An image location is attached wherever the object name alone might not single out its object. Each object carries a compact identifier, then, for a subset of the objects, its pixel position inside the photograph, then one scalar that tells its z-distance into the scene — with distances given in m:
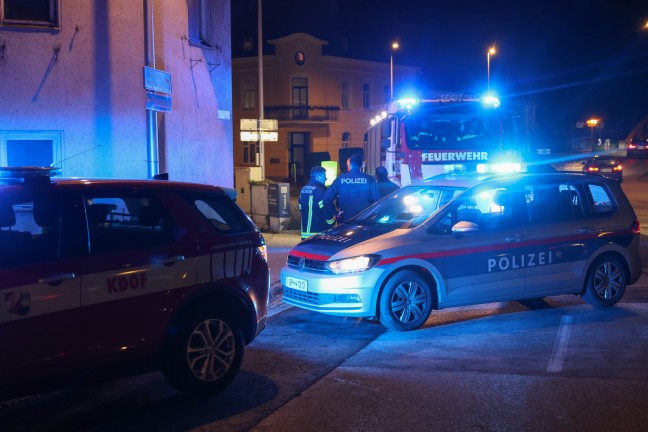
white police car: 7.86
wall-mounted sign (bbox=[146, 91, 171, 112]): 9.99
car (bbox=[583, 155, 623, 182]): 36.84
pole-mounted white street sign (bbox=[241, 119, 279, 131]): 19.67
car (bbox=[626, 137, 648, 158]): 49.97
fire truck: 15.62
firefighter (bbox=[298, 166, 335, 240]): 10.78
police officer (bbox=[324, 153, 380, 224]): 10.85
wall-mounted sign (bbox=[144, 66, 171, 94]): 9.82
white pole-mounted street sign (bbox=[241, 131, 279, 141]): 19.81
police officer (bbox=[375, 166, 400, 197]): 12.57
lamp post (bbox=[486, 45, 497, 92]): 38.97
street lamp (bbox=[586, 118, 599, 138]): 58.81
